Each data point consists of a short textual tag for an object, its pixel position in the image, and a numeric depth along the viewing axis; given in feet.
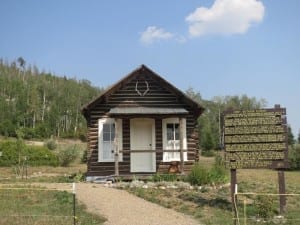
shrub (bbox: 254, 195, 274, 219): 38.34
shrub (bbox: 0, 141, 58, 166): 115.55
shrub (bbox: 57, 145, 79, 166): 116.37
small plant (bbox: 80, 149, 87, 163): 124.16
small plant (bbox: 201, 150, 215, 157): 154.62
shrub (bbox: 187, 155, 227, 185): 58.70
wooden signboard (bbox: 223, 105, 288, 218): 44.88
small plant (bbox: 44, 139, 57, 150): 149.81
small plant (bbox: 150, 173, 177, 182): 62.44
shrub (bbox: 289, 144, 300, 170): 109.91
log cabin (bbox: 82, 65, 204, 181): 69.56
